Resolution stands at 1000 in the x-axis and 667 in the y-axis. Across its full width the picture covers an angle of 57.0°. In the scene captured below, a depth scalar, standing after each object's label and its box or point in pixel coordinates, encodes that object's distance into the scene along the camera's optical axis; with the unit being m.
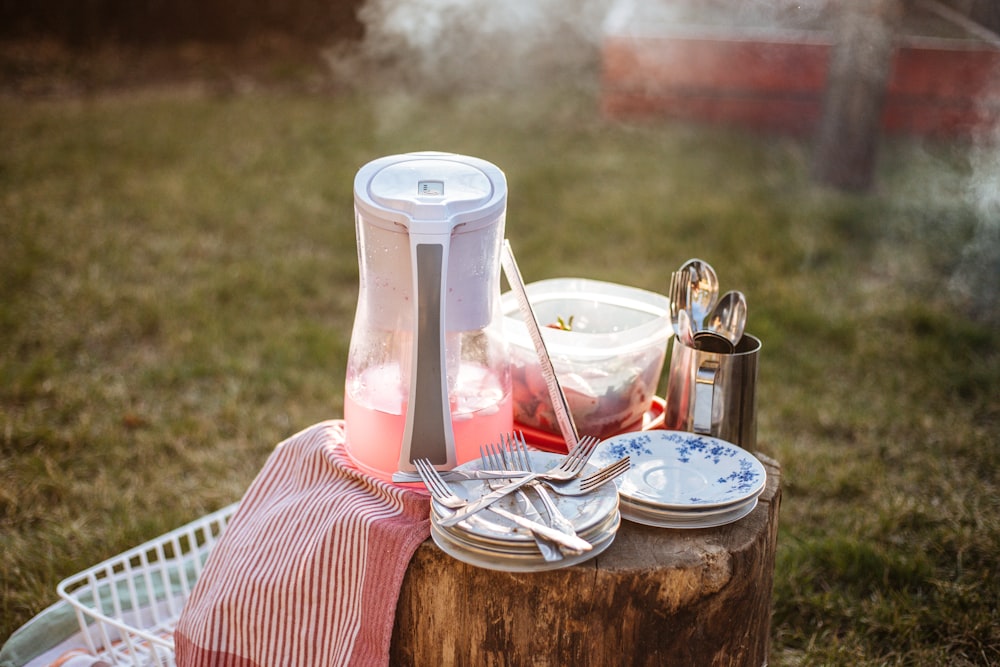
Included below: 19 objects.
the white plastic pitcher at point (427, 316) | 1.33
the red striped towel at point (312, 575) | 1.36
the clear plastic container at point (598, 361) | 1.57
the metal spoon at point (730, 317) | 1.68
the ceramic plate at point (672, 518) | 1.35
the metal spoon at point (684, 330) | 1.58
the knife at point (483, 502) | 1.24
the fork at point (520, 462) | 1.26
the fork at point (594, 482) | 1.32
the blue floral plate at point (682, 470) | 1.37
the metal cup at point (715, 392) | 1.55
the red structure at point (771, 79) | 4.91
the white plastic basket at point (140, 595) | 1.83
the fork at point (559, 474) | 1.25
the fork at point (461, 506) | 1.20
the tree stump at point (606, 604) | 1.29
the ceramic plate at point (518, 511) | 1.23
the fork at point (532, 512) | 1.20
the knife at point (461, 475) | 1.35
